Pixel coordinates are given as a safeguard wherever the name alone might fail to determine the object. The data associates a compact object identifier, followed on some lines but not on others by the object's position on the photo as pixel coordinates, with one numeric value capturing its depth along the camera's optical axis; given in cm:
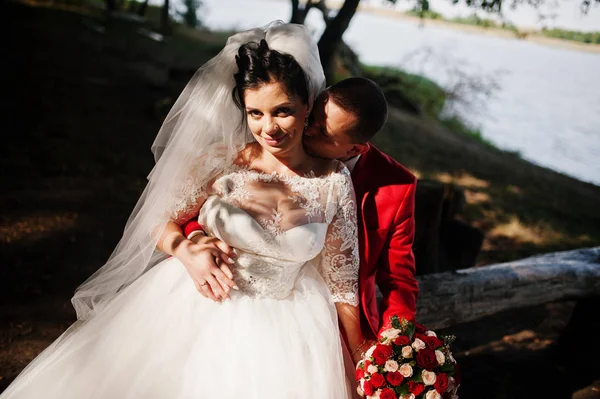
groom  246
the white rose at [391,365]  197
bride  203
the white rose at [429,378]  197
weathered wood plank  333
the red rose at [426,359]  199
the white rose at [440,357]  203
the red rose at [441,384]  198
